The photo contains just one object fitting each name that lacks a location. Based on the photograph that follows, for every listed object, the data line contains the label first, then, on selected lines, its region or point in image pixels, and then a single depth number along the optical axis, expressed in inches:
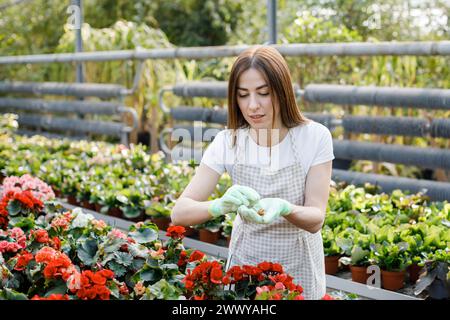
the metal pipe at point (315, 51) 148.3
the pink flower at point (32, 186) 129.3
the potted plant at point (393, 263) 104.0
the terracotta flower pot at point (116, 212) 157.4
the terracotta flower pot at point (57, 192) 178.5
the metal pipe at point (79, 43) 239.4
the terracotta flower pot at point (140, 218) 151.6
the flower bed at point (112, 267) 69.4
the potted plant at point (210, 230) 132.0
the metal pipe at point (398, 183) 148.3
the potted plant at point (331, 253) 112.6
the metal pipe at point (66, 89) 259.4
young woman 74.0
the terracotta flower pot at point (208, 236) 133.6
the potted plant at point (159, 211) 142.7
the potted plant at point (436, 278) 94.7
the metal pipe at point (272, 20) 179.3
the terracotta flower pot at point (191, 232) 138.4
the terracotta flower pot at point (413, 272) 106.8
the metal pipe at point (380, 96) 148.3
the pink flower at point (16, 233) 96.0
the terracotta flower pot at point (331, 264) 112.7
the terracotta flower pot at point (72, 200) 175.0
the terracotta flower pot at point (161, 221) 144.4
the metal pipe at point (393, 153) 151.2
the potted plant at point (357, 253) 106.9
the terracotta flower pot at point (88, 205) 169.2
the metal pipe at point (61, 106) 260.2
